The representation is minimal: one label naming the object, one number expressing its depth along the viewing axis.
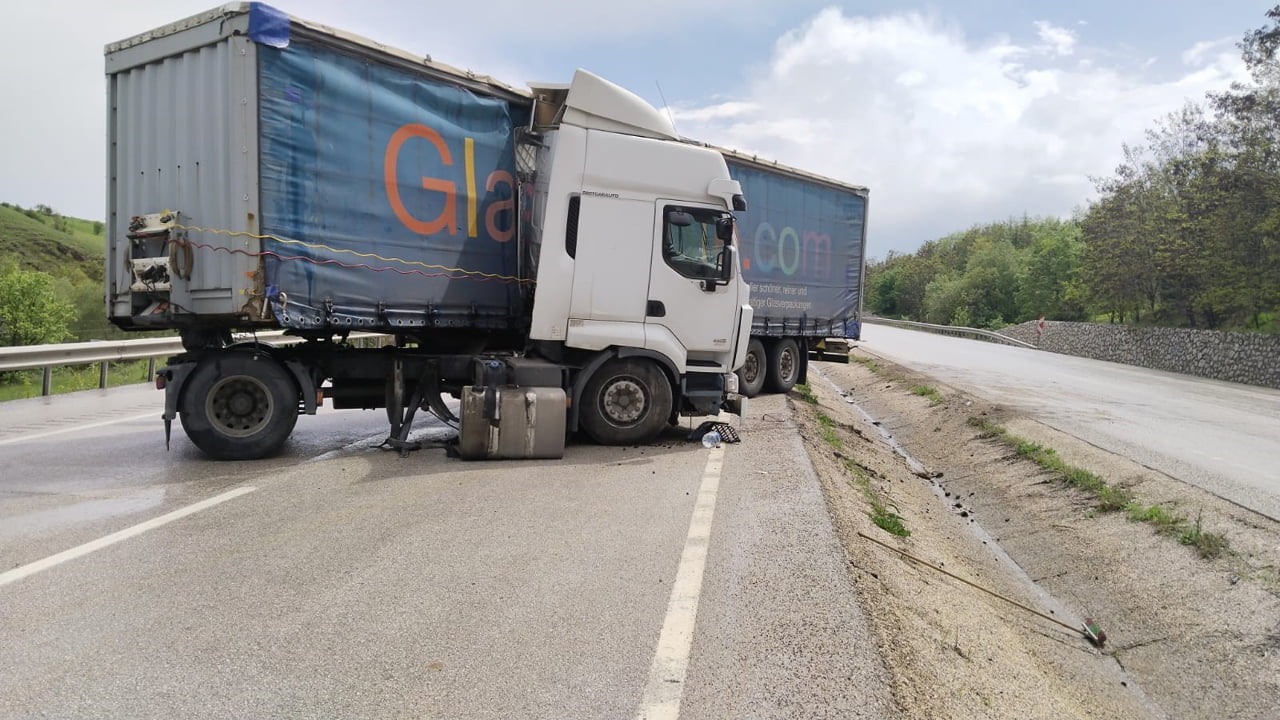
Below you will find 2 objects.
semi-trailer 6.89
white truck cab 8.14
